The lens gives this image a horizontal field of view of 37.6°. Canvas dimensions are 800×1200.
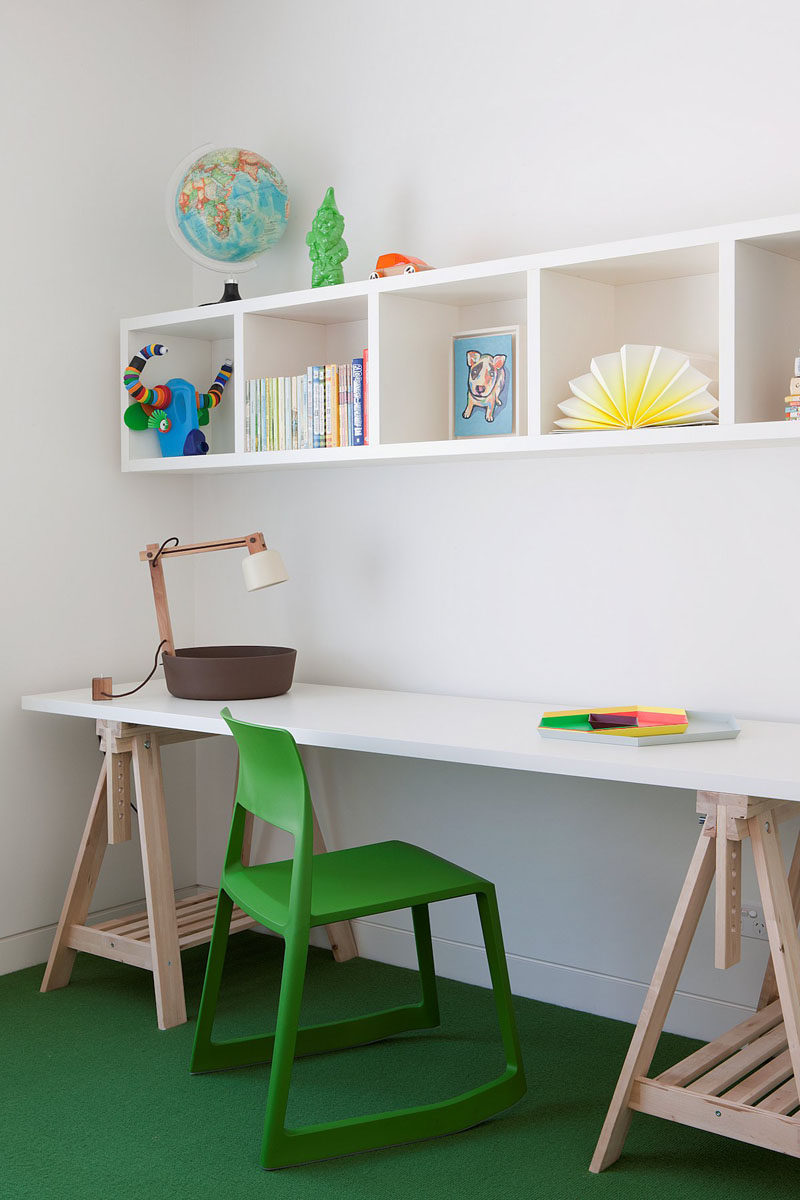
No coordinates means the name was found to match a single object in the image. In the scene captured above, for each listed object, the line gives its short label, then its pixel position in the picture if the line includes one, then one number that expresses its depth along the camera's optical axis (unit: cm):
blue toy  316
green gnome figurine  286
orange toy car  268
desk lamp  282
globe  298
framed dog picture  265
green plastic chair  202
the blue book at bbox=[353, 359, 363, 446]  272
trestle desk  189
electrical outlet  246
